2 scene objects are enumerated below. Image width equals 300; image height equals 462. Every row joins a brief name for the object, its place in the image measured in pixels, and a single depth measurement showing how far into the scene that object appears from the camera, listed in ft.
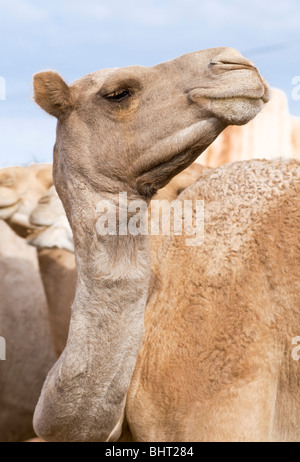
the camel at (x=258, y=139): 29.81
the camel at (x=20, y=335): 16.66
